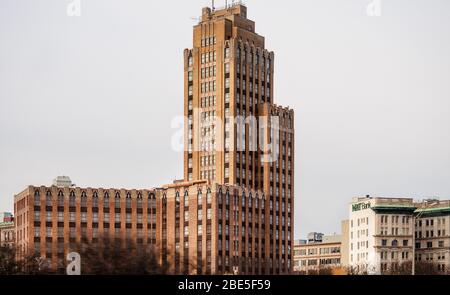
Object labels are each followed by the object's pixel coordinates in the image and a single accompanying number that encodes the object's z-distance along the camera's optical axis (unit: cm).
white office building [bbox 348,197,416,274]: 18108
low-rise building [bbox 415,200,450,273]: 19750
